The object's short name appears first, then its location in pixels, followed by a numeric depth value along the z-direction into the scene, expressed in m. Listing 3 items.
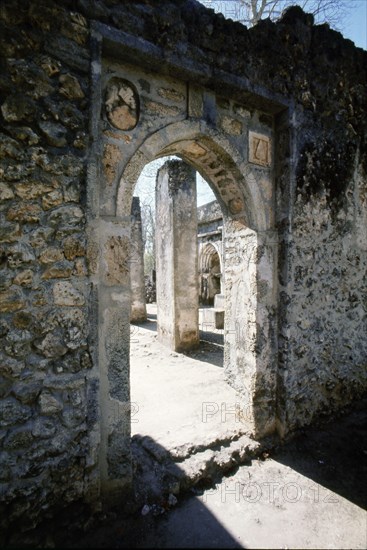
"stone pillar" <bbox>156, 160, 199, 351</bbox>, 5.45
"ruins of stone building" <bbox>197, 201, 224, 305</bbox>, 11.31
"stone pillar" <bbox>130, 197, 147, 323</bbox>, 8.16
